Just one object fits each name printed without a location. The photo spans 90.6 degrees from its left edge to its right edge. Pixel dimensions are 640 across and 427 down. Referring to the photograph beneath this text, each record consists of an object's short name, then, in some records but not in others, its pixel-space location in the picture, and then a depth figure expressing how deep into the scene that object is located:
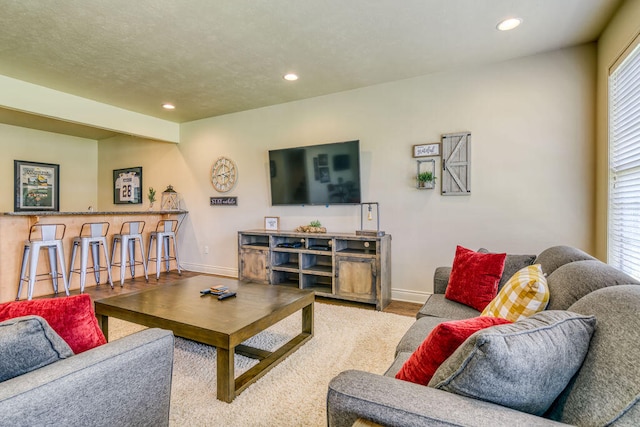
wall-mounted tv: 4.01
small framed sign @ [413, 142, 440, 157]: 3.63
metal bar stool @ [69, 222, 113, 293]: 4.14
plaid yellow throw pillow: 1.37
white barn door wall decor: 3.50
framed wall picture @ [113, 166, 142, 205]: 6.23
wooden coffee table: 1.86
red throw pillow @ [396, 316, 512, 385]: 0.99
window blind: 2.20
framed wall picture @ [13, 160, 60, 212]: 5.84
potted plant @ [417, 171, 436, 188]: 3.62
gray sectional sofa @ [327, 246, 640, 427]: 0.73
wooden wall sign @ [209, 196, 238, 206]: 5.11
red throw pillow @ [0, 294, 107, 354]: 1.10
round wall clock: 5.11
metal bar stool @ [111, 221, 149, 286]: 4.56
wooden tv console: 3.57
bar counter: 3.84
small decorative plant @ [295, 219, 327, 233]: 4.13
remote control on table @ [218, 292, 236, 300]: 2.47
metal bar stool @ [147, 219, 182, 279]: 5.04
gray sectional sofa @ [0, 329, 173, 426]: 0.84
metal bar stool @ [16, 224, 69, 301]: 3.75
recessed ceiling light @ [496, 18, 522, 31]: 2.59
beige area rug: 1.74
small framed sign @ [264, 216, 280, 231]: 4.71
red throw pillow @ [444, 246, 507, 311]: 2.13
